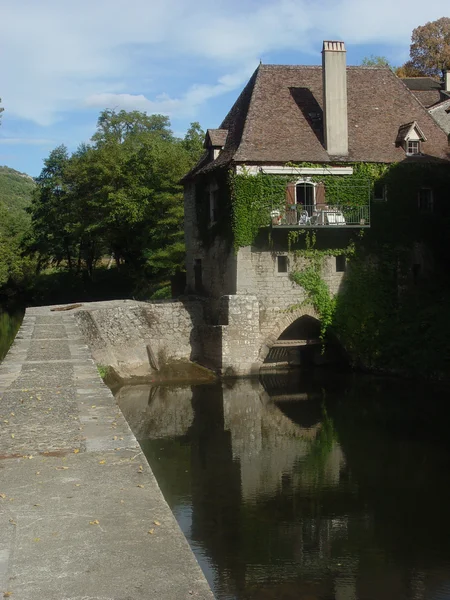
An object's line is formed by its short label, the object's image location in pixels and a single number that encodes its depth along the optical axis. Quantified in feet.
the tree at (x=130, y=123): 185.37
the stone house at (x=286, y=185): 78.89
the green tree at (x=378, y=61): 153.74
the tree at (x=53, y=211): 147.84
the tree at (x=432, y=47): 162.61
